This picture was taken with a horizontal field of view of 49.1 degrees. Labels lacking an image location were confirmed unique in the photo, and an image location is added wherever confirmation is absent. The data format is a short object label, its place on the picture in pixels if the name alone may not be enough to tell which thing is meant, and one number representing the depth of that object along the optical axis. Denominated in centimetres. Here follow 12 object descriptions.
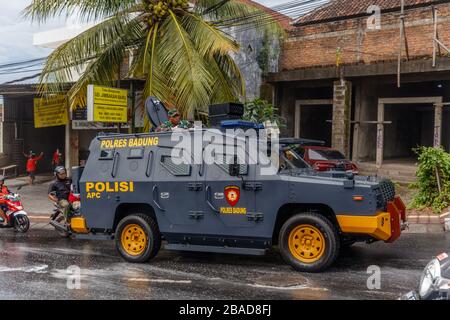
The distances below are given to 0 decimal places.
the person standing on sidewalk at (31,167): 1950
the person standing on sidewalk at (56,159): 2055
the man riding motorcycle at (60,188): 1058
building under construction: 1602
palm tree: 1181
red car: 1376
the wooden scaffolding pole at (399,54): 1433
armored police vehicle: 661
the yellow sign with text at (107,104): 1285
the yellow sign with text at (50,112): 1991
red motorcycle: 1110
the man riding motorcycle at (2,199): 1116
